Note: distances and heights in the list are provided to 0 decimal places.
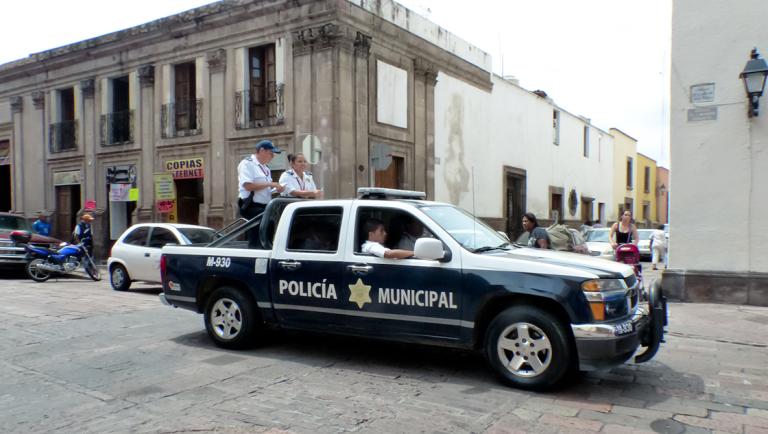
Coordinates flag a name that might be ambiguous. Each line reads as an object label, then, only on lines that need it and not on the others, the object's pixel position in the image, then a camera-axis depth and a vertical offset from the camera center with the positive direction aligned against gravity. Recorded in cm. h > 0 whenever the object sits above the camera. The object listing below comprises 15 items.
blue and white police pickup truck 466 -74
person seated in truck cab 529 -33
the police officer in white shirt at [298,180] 703 +40
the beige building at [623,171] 3753 +264
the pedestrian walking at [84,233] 1481 -58
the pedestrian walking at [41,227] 1672 -48
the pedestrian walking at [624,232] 1006 -40
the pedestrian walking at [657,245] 1647 -105
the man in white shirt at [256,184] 696 +32
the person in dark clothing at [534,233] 803 -34
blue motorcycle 1354 -121
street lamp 877 +208
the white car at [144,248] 1148 -78
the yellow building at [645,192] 4188 +134
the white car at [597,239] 1786 -102
